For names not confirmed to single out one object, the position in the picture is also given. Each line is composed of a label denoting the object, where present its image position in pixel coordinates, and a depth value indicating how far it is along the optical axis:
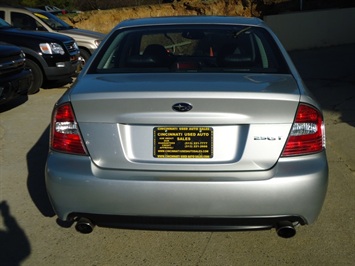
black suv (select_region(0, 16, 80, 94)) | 10.02
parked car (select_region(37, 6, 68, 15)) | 25.44
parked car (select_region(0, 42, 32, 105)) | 7.32
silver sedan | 2.93
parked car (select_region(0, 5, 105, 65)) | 12.18
